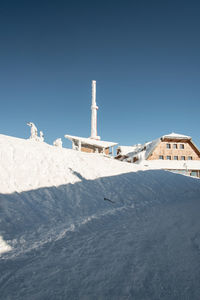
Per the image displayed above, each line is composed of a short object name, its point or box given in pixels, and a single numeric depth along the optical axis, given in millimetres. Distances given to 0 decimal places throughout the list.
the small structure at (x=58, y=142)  14797
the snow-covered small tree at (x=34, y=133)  14514
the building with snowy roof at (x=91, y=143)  23906
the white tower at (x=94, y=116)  34469
